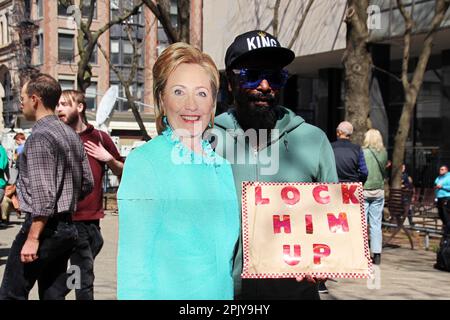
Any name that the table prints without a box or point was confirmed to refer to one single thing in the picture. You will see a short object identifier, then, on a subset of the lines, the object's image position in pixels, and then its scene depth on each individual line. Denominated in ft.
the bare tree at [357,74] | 39.50
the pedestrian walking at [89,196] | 16.17
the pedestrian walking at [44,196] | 12.89
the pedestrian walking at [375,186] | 30.66
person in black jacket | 27.81
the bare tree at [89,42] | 71.99
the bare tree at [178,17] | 38.09
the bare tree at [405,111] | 43.86
